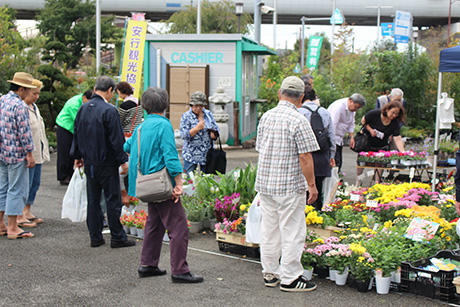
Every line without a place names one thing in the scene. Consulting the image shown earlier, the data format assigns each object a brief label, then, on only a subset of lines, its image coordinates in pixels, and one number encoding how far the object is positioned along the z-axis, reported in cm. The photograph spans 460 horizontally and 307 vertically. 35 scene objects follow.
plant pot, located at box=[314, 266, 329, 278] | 546
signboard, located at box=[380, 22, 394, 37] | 3925
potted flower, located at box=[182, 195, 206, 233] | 732
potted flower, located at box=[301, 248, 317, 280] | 538
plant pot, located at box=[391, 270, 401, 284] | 512
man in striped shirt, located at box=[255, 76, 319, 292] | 492
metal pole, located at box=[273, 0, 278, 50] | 3715
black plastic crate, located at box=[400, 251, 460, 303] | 487
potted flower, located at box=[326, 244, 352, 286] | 520
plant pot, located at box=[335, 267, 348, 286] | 526
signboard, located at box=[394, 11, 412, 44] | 2705
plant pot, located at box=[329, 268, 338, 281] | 531
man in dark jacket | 621
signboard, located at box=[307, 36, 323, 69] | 3064
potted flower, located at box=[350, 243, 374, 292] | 505
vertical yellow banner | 1355
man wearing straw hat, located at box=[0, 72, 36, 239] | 676
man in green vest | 995
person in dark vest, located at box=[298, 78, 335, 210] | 673
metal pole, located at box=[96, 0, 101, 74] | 2547
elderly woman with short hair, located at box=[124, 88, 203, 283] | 518
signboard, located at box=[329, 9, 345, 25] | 3235
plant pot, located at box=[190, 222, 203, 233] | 730
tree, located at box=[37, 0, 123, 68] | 3497
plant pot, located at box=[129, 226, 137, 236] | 714
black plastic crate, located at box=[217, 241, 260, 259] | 616
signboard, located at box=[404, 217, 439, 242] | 554
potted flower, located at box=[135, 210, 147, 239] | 702
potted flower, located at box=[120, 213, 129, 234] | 723
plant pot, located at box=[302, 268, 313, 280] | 536
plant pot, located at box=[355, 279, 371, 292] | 510
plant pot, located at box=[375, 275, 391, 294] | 504
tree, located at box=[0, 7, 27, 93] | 1576
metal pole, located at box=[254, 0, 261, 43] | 2096
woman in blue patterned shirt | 791
